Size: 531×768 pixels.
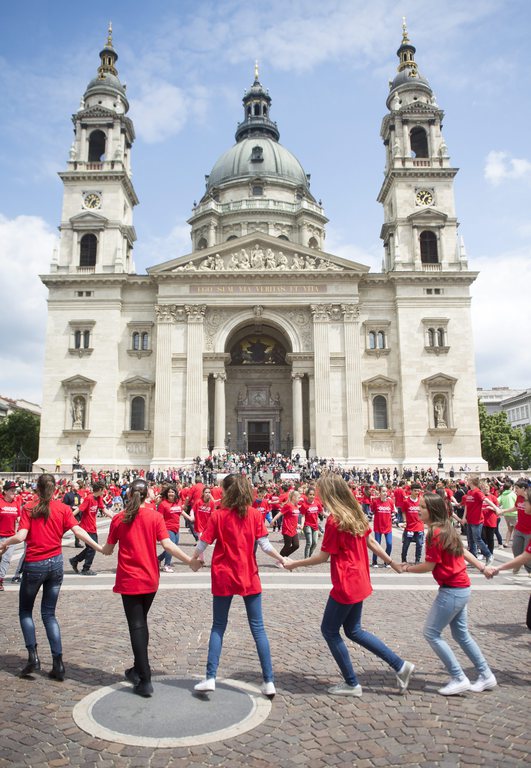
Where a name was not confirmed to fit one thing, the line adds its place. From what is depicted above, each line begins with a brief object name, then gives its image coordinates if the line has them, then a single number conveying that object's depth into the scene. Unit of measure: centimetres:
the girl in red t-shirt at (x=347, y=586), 545
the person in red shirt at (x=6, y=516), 1048
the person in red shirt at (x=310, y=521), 1491
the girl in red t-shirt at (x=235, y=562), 541
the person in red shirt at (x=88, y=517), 1214
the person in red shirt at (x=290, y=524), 1398
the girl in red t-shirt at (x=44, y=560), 605
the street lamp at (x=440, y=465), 3888
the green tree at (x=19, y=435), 7094
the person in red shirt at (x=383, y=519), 1373
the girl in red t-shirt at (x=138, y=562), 545
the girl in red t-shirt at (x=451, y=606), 555
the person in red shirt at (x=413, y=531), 1308
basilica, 4344
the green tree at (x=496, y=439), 6519
